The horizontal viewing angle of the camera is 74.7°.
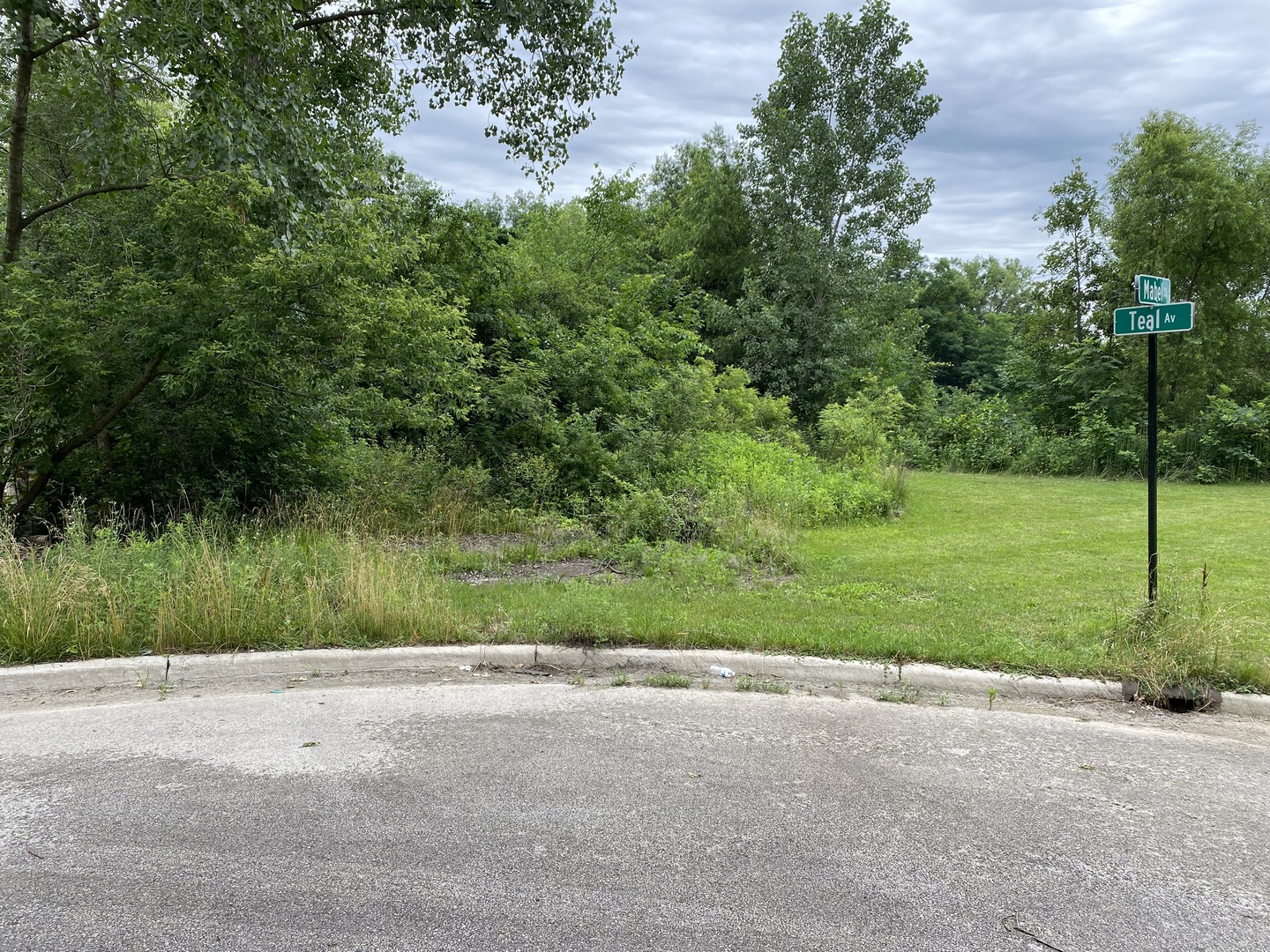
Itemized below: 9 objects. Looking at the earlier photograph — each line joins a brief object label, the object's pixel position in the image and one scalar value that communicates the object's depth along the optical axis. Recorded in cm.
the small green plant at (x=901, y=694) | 538
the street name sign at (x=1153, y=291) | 562
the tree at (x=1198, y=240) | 2197
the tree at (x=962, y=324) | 6303
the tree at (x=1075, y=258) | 2588
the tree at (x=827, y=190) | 2820
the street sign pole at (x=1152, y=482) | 585
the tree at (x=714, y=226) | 3145
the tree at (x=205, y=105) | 823
